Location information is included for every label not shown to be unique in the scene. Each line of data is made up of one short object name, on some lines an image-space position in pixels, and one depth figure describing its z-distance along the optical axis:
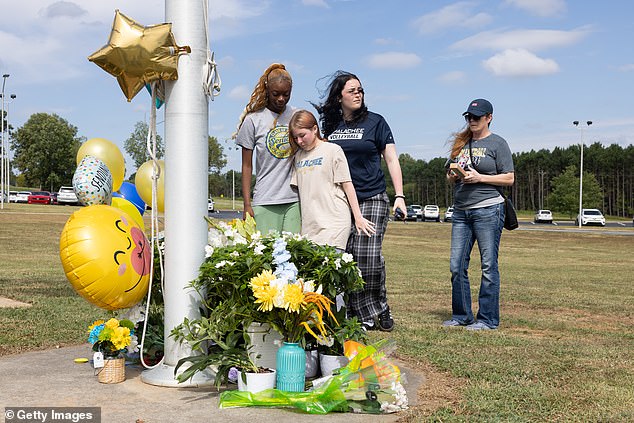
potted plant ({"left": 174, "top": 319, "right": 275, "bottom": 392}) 3.88
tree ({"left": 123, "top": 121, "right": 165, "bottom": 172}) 64.25
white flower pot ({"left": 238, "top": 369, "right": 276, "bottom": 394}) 3.86
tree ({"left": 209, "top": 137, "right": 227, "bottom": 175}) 86.46
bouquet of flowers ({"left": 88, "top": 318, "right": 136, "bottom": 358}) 4.24
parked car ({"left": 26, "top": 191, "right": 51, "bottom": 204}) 61.31
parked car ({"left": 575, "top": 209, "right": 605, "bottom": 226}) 52.94
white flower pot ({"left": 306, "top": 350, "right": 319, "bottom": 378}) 4.30
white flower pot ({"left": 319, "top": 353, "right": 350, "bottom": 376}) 4.20
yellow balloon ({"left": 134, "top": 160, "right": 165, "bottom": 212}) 6.44
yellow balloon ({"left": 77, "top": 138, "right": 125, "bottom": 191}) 6.27
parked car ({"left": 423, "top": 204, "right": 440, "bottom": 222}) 58.53
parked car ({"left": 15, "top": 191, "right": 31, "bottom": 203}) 62.97
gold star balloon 4.08
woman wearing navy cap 6.38
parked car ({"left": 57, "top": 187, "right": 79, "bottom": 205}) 56.56
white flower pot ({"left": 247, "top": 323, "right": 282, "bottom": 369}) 4.18
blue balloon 7.01
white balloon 5.16
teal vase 3.88
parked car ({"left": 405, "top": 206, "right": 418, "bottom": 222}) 58.12
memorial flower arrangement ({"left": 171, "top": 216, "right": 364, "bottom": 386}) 3.96
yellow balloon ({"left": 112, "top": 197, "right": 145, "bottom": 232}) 6.22
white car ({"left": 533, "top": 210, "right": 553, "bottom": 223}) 59.44
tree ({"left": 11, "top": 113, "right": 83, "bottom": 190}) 79.12
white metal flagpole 4.23
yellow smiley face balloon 4.14
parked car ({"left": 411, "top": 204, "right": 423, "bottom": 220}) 61.74
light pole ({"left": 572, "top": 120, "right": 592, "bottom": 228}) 49.21
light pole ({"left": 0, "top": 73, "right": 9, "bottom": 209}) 45.31
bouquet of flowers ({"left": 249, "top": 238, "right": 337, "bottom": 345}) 3.87
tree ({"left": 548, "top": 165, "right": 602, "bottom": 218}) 72.69
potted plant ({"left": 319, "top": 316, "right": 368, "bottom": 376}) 4.20
